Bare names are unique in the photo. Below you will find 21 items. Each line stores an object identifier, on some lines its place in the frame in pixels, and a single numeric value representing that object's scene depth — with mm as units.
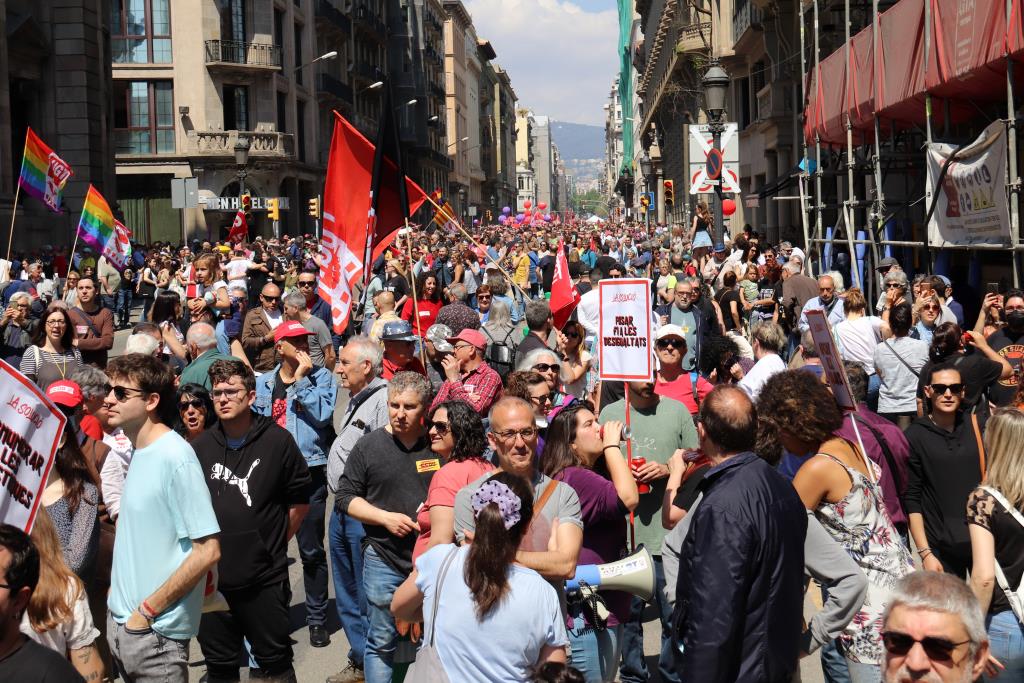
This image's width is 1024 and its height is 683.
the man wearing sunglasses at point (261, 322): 9383
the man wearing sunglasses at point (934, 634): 2842
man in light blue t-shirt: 4375
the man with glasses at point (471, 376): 6914
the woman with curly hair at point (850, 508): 4328
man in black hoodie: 5156
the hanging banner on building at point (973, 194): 12109
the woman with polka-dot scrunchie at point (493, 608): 3588
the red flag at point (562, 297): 11469
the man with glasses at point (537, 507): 4098
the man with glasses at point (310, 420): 6848
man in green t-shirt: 5547
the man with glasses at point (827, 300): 11609
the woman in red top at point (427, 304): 13695
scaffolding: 12336
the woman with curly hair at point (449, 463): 4652
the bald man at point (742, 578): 3721
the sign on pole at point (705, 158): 19703
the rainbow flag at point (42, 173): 19062
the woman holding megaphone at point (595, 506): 4707
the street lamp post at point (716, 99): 17406
